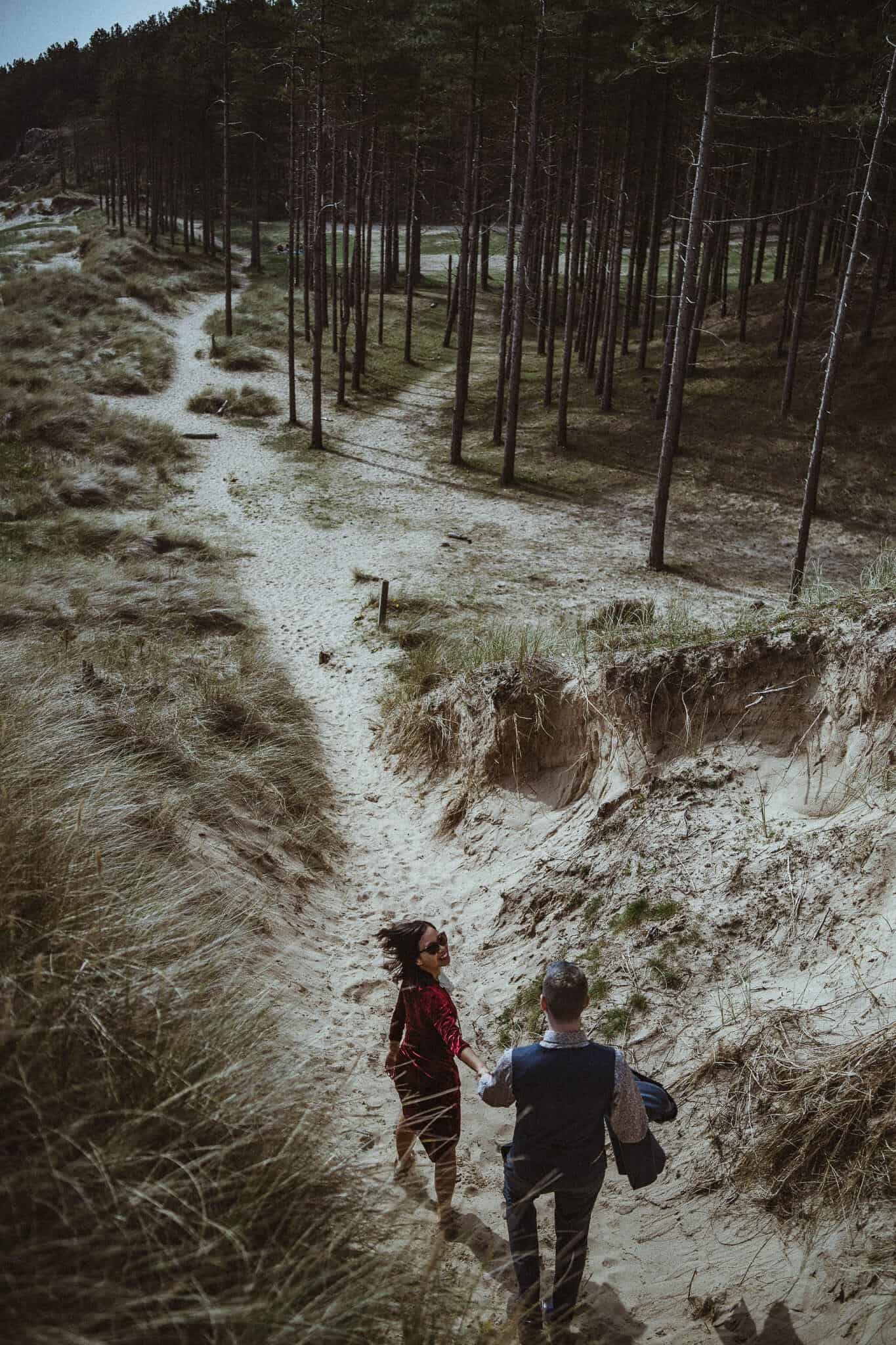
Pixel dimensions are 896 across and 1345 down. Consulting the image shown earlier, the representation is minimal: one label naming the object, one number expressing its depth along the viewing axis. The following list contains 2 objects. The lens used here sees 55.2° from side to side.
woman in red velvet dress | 4.17
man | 3.38
